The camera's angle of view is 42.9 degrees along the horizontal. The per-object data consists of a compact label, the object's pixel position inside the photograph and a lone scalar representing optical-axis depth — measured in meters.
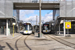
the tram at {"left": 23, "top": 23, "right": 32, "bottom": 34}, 27.02
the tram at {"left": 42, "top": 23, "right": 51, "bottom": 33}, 31.73
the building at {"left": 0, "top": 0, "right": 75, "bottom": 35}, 21.30
